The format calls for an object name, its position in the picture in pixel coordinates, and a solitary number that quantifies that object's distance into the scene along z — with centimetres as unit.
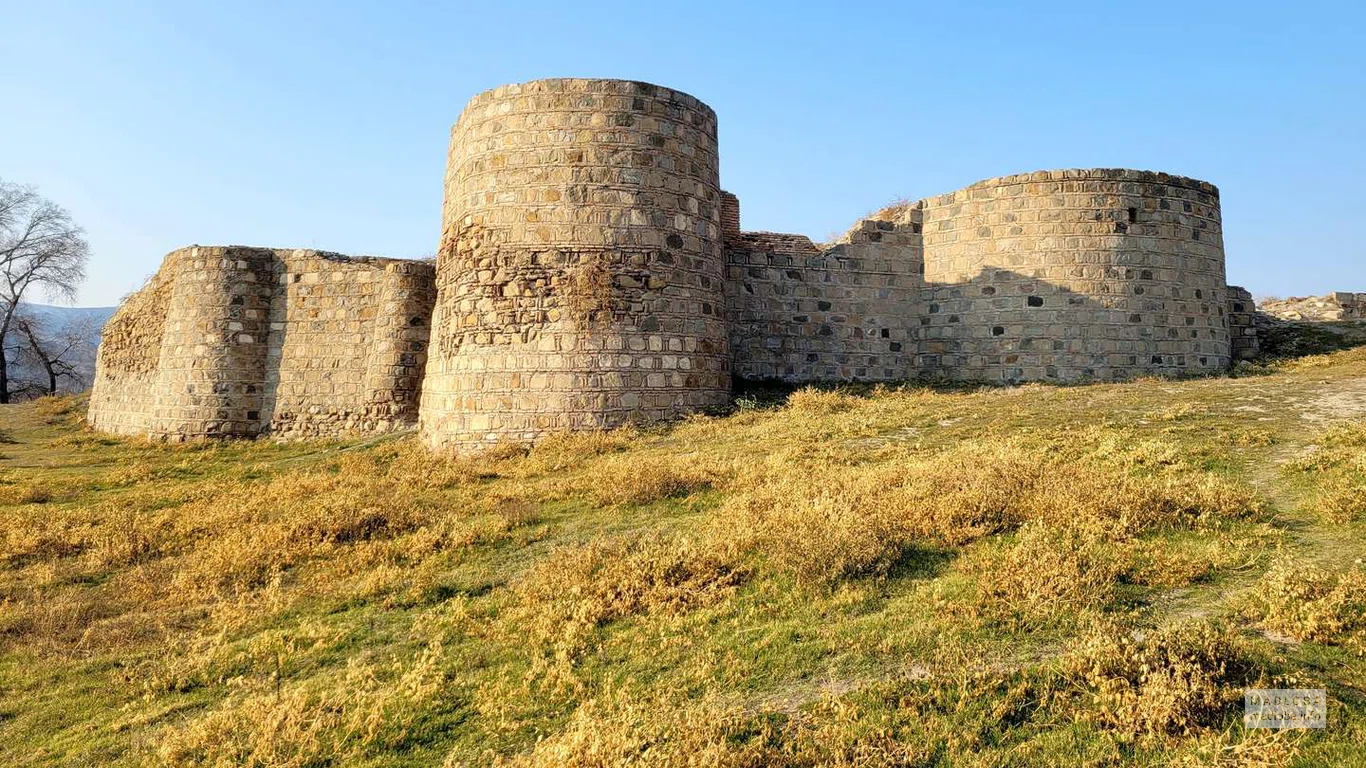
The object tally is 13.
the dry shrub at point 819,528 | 563
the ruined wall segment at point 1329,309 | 2114
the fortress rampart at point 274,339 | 1683
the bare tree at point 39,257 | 3203
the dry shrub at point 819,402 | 1317
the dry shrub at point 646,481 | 844
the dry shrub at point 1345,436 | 787
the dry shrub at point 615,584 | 537
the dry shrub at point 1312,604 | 409
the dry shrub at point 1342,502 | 580
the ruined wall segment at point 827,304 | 1648
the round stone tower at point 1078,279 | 1636
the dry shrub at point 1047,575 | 468
